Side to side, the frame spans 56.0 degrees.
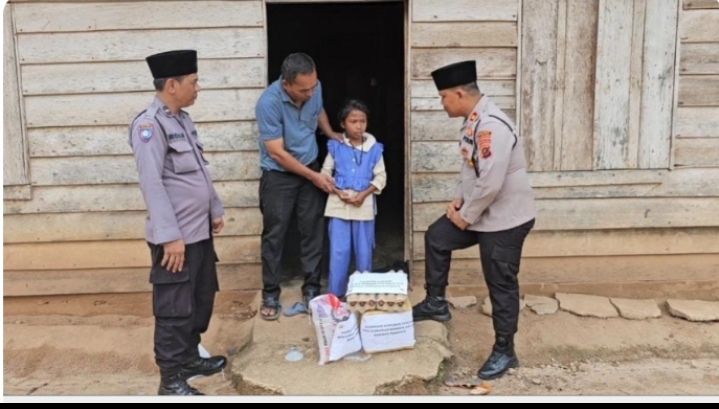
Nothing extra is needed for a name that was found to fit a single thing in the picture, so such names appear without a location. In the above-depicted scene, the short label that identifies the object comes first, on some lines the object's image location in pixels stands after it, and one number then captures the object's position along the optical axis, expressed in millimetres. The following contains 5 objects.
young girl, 4441
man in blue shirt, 4273
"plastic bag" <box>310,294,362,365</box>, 3871
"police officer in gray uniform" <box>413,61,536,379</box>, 3678
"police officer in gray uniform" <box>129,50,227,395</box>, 3338
